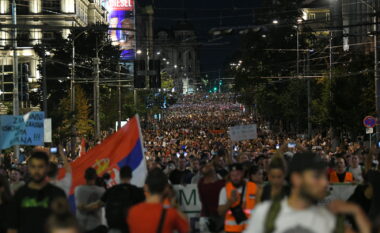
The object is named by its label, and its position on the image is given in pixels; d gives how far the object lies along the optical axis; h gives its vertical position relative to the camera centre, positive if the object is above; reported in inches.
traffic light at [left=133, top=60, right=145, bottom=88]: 1910.8 +78.1
